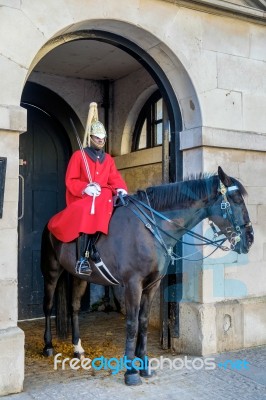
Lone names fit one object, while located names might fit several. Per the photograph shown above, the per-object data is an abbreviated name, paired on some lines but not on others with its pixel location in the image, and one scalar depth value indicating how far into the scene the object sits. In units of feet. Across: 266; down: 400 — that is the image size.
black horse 14.16
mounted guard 14.80
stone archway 16.34
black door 22.82
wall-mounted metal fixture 13.70
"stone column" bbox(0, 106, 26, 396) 13.53
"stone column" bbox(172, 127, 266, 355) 17.43
